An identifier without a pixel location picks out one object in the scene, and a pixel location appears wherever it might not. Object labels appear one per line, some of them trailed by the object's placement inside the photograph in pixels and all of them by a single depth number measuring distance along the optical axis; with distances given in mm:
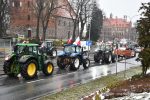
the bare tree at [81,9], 87250
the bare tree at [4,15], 62412
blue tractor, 30139
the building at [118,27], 167125
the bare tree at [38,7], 75125
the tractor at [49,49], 47325
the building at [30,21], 86388
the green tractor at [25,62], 22844
